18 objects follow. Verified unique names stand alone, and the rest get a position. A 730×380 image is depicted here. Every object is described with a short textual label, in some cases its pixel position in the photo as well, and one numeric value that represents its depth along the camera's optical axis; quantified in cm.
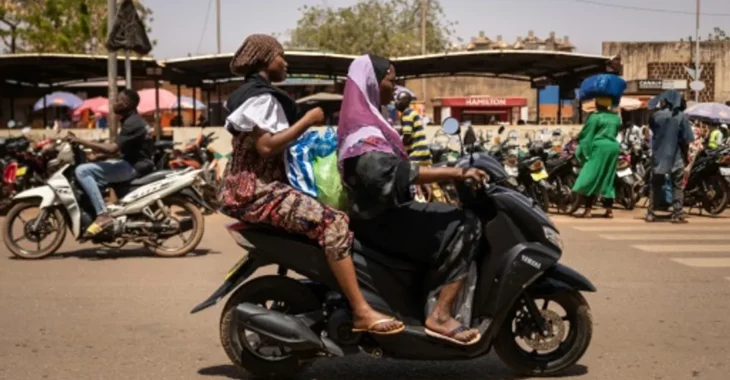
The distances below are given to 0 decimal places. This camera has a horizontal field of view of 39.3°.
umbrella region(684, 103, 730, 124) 2077
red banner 4703
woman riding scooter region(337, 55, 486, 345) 479
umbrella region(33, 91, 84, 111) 3250
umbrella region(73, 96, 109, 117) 3399
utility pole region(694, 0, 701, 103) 3984
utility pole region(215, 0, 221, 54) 4184
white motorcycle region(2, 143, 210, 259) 986
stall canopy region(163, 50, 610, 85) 2081
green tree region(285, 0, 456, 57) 5981
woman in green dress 1394
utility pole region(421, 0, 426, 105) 3869
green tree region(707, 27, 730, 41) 5875
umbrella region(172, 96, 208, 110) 3418
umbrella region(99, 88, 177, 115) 3303
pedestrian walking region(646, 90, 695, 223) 1389
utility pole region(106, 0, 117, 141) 1655
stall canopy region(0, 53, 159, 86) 2145
